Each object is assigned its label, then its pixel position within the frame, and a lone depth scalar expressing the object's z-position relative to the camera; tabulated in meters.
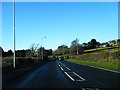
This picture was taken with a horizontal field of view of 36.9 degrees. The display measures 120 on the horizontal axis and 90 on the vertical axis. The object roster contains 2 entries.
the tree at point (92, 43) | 141.34
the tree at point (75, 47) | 102.77
